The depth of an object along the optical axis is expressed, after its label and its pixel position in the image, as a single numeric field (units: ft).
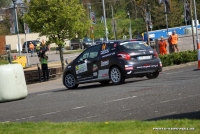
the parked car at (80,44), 219.18
